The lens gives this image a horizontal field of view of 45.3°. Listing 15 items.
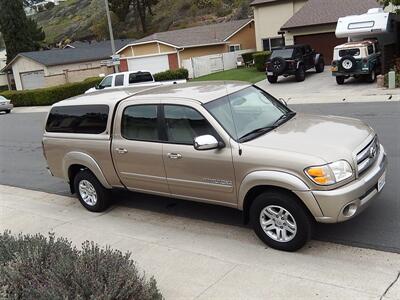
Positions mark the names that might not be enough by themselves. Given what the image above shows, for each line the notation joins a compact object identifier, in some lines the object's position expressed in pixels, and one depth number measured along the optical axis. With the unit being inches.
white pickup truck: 883.4
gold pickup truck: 188.7
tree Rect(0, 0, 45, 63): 2217.0
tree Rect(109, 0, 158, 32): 2770.7
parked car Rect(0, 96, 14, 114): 1275.8
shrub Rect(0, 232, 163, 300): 144.9
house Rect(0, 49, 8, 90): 2440.5
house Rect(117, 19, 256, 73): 1556.3
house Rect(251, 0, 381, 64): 1178.0
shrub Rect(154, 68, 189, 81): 1354.6
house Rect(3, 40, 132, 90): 1747.0
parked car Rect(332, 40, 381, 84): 835.4
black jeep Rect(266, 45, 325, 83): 994.1
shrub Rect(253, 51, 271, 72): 1233.5
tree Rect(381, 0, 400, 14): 804.3
